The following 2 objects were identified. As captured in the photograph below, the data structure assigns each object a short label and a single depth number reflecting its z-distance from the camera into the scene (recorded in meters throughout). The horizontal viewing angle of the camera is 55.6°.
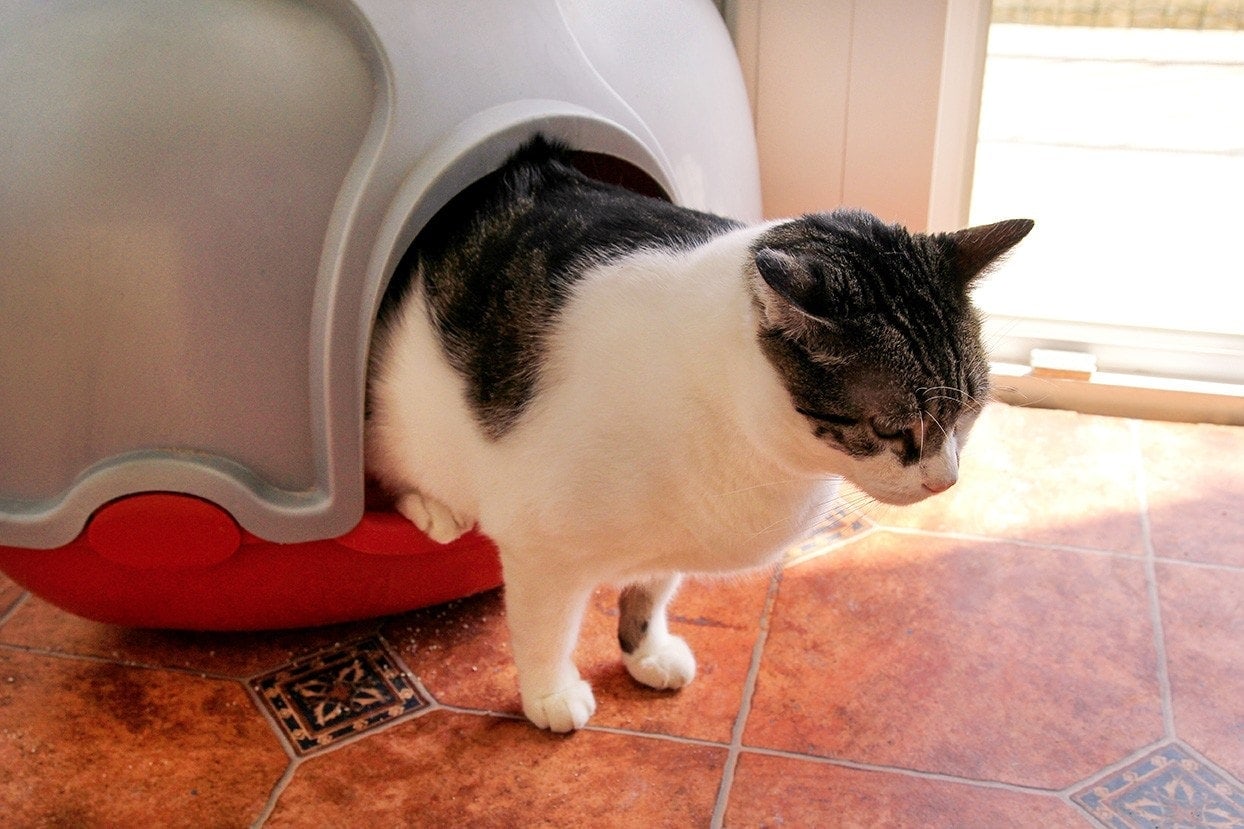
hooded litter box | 1.14
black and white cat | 1.00
